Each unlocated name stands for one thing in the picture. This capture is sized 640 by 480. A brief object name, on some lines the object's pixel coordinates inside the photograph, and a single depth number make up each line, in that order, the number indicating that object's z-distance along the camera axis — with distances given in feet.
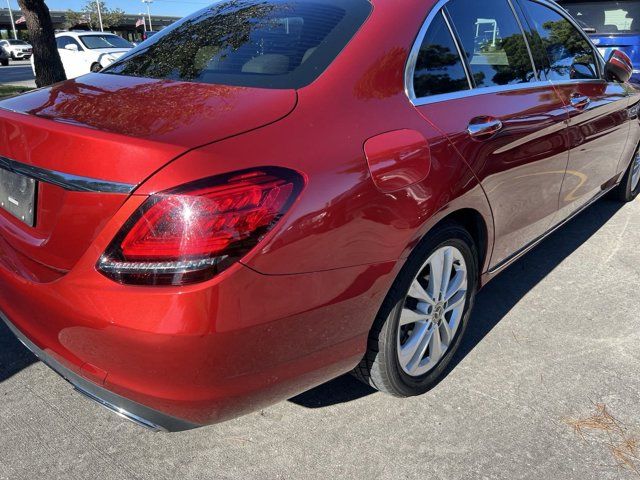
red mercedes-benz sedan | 5.09
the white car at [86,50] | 49.68
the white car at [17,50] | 134.25
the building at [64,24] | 226.19
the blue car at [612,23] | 22.44
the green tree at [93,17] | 216.33
